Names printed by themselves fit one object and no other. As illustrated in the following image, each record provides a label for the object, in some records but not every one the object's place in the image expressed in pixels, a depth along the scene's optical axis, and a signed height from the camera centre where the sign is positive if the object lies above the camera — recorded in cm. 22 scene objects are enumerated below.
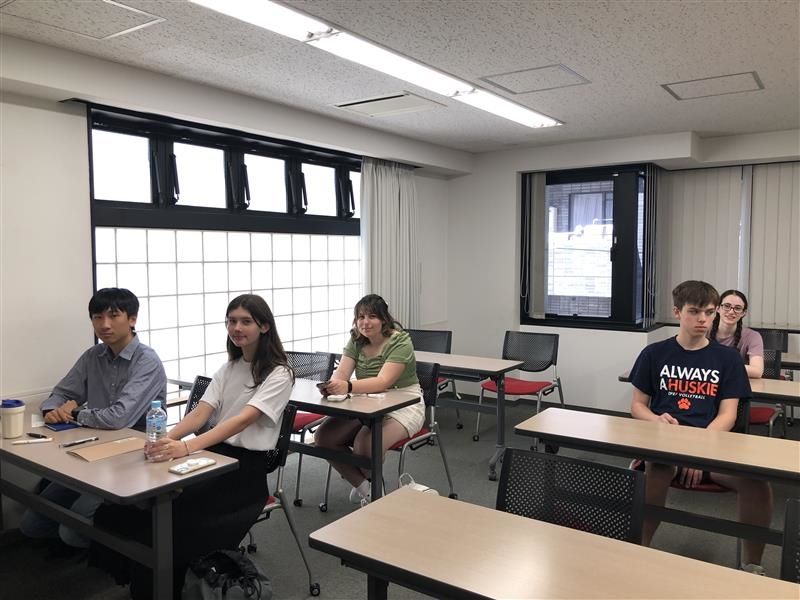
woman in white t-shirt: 235 -72
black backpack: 239 -124
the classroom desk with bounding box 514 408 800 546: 223 -72
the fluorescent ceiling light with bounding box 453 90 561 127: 409 +117
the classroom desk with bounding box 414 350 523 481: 437 -76
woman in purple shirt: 412 -45
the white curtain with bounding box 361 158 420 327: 551 +29
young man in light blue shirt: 289 -56
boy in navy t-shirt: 273 -58
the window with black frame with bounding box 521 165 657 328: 589 +20
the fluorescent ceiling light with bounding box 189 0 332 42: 255 +111
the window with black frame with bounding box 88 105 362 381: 383 +27
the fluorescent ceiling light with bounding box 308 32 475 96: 304 +113
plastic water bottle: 233 -62
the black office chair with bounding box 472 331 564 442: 499 -81
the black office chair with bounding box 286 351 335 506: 409 -69
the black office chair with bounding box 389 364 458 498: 352 -85
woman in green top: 341 -64
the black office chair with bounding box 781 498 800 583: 159 -74
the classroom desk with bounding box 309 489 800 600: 140 -74
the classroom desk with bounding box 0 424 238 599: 203 -74
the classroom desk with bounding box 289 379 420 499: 307 -73
